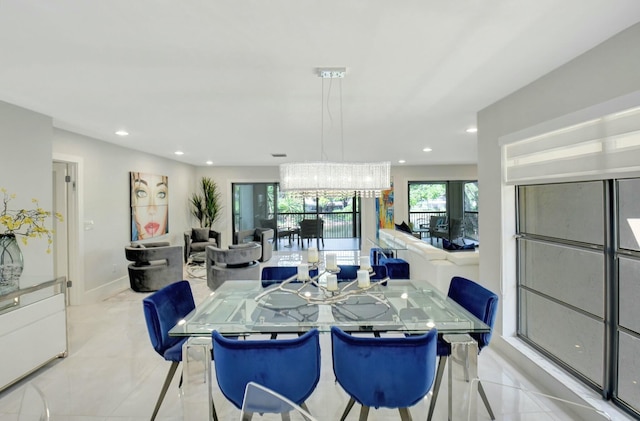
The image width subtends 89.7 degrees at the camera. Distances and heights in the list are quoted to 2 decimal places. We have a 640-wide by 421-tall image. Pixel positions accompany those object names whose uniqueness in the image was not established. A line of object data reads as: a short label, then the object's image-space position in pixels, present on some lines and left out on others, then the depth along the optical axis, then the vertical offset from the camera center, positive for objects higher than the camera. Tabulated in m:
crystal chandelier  3.04 +0.32
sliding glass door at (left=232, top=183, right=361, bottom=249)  8.62 -0.05
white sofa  3.81 -0.70
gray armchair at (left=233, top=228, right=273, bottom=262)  7.38 -0.68
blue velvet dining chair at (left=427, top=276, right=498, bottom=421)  2.12 -0.76
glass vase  2.62 -0.43
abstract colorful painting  8.70 -0.05
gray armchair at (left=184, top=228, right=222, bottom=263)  7.05 -0.67
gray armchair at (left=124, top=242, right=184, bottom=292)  4.93 -0.86
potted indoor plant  7.96 +0.17
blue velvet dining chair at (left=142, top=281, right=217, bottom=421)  2.13 -0.77
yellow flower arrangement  2.80 -0.07
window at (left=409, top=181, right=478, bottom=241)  8.75 +0.15
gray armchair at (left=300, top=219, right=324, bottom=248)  8.95 -0.54
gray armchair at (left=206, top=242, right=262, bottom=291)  5.01 -0.86
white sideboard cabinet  2.43 -0.95
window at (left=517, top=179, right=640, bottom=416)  1.97 -0.53
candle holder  2.52 -0.71
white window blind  1.81 +0.38
